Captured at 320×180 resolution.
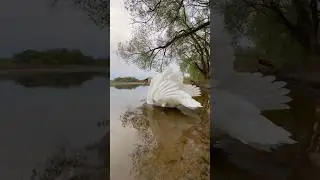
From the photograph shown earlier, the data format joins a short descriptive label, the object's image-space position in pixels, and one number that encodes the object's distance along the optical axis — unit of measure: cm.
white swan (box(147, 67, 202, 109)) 286
